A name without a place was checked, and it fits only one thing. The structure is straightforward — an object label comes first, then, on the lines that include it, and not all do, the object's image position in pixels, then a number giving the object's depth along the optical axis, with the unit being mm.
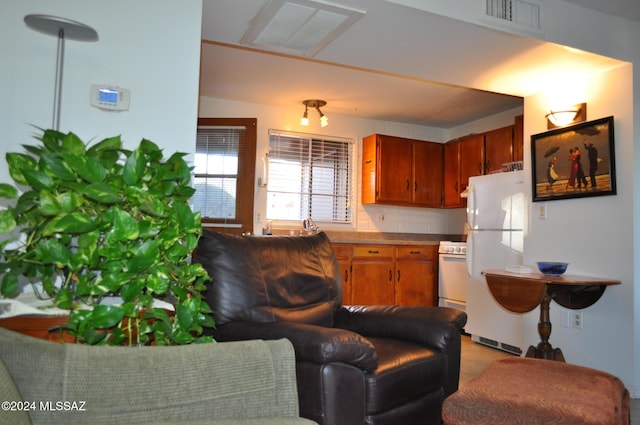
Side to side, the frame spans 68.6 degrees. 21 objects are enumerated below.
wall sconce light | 3445
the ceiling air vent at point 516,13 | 2773
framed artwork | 3234
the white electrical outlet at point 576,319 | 3363
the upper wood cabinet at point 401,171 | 5382
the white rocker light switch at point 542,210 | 3701
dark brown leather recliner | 1723
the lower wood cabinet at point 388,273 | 4859
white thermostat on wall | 2010
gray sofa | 843
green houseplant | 1158
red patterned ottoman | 1398
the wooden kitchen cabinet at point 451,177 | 5547
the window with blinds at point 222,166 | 4680
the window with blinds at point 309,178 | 5289
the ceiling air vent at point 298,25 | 2594
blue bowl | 3236
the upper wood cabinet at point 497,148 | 4773
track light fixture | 4941
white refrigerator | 4043
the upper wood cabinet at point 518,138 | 4592
